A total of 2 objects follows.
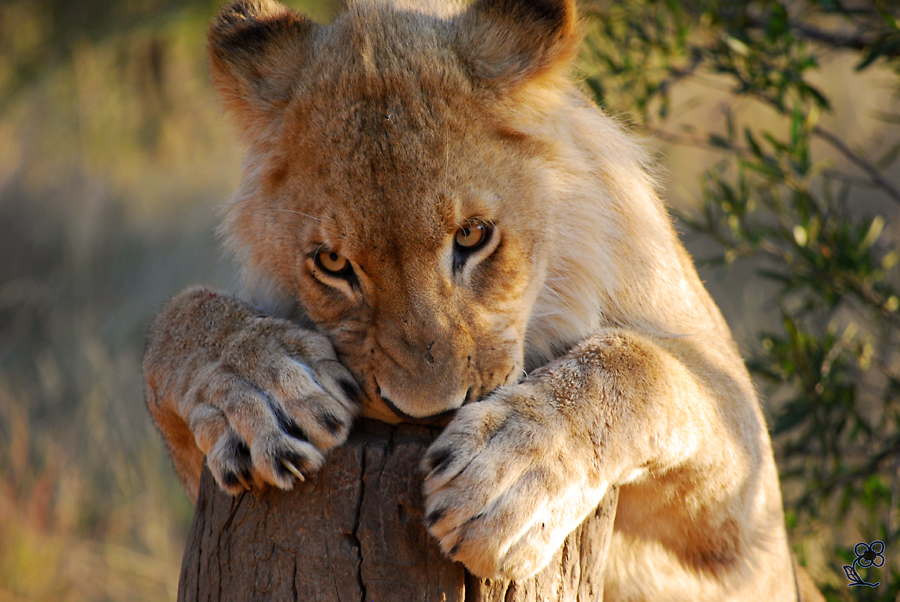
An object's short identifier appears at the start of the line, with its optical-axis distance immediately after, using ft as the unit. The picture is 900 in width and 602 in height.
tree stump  14.14
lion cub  15.23
